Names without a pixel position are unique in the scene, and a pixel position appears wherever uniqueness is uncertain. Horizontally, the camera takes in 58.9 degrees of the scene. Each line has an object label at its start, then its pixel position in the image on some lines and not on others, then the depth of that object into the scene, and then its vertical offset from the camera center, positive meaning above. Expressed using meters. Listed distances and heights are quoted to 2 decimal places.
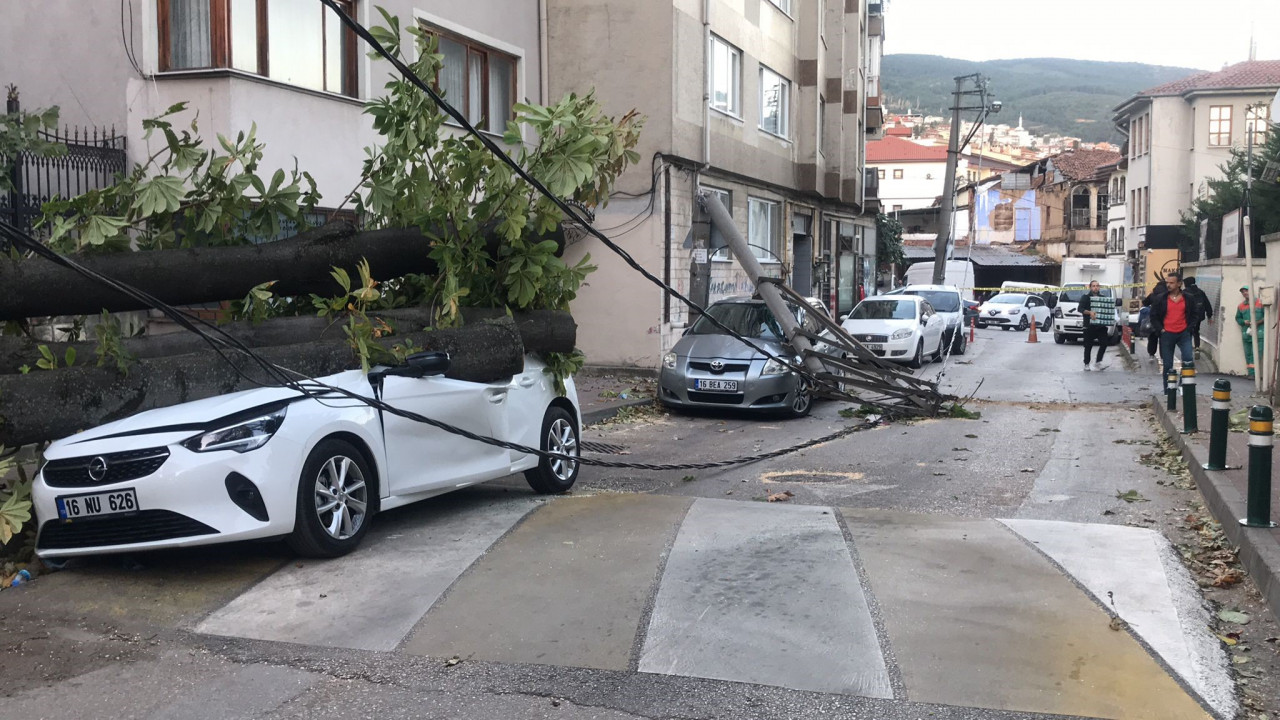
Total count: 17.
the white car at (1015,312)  43.53 -0.88
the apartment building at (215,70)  12.91 +2.65
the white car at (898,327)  22.42 -0.77
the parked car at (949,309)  27.14 -0.48
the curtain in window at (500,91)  18.81 +3.35
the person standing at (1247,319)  17.91 -0.49
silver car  14.47 -1.08
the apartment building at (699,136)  19.58 +3.16
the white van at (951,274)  51.31 +0.70
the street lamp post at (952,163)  40.81 +4.74
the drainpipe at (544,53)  19.92 +4.19
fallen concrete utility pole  12.72 -0.77
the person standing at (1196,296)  16.50 -0.10
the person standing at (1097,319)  23.22 -0.61
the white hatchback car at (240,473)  5.93 -1.00
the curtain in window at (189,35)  13.01 +2.94
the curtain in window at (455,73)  17.23 +3.35
